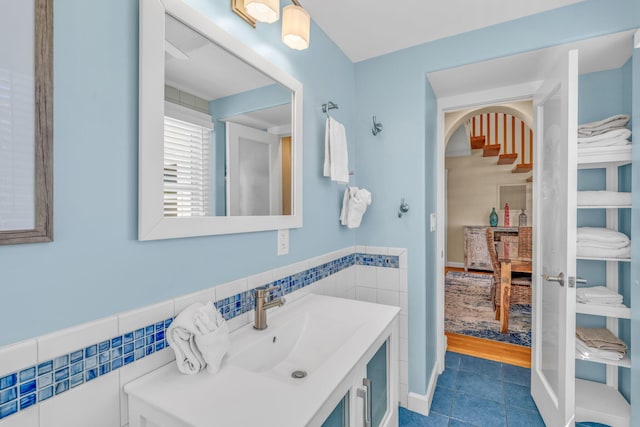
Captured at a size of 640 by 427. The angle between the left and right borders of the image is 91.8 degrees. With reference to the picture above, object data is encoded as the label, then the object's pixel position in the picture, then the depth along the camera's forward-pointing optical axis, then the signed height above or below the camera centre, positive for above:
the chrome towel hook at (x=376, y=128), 2.09 +0.57
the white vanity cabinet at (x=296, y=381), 0.76 -0.49
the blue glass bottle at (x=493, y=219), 5.99 -0.13
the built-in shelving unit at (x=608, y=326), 1.64 -0.69
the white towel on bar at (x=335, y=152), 1.75 +0.35
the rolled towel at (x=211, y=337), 0.90 -0.37
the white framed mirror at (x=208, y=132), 0.90 +0.30
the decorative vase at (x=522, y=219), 5.88 -0.13
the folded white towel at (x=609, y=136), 1.63 +0.41
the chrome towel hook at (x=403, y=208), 2.03 +0.03
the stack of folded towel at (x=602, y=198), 1.63 +0.08
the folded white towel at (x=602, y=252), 1.64 -0.21
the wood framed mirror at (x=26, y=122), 0.64 +0.19
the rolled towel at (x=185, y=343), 0.90 -0.38
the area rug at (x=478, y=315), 3.05 -1.19
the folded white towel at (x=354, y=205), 1.97 +0.04
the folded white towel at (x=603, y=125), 1.69 +0.49
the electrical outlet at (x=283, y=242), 1.50 -0.15
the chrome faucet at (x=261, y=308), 1.24 -0.39
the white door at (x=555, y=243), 1.47 -0.17
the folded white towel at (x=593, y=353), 1.64 -0.76
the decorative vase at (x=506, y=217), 6.04 -0.09
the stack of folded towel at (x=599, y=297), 1.69 -0.47
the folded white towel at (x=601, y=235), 1.65 -0.12
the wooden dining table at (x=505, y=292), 3.05 -0.80
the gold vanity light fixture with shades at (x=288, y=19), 1.14 +0.77
